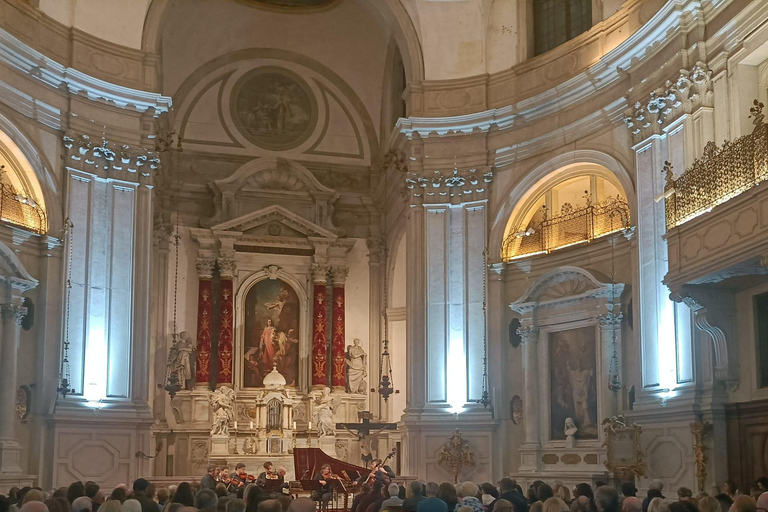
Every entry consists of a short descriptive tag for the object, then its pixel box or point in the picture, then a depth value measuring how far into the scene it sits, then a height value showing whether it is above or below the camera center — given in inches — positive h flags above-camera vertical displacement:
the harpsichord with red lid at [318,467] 788.6 -54.3
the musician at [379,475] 601.5 -49.7
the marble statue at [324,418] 1029.4 -20.9
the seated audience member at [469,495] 367.7 -38.7
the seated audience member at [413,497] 374.0 -38.9
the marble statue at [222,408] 990.4 -10.6
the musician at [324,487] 708.7 -64.2
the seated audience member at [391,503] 400.2 -41.5
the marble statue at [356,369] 1094.4 +30.2
